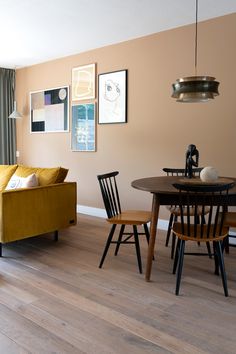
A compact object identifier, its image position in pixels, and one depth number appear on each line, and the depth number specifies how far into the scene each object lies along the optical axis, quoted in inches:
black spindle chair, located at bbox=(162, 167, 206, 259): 123.1
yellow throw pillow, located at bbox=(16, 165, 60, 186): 143.3
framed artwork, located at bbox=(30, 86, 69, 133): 209.2
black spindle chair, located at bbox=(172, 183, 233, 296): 89.0
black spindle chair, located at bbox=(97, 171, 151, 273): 110.3
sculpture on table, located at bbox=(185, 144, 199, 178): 114.7
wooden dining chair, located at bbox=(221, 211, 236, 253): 105.4
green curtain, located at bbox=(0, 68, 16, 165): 235.6
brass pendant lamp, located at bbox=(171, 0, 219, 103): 91.9
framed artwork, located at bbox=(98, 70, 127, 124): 176.9
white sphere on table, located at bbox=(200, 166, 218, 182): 106.5
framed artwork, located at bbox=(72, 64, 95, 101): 191.8
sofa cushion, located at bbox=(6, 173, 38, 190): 138.5
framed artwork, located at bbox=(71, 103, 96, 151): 194.9
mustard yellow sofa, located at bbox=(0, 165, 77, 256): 122.0
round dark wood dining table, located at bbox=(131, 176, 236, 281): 96.9
